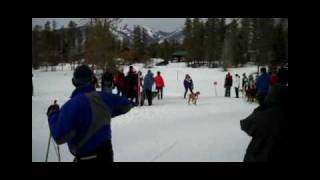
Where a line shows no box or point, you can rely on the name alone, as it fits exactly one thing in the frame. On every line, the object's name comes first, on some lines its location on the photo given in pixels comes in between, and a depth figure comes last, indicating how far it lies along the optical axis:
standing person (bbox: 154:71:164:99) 19.27
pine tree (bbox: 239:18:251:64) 55.81
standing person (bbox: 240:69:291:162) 3.95
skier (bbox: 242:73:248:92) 20.80
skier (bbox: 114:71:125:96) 16.38
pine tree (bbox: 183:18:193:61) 63.47
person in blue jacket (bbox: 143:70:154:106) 16.72
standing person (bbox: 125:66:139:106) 16.02
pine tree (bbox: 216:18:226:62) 59.89
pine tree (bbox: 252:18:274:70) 45.62
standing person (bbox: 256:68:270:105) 14.14
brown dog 17.62
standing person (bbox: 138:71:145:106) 16.83
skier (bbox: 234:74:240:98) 21.78
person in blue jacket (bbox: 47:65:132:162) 3.76
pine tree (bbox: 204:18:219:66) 58.78
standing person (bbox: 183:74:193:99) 20.24
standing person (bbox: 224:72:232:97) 22.62
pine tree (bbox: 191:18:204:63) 59.91
